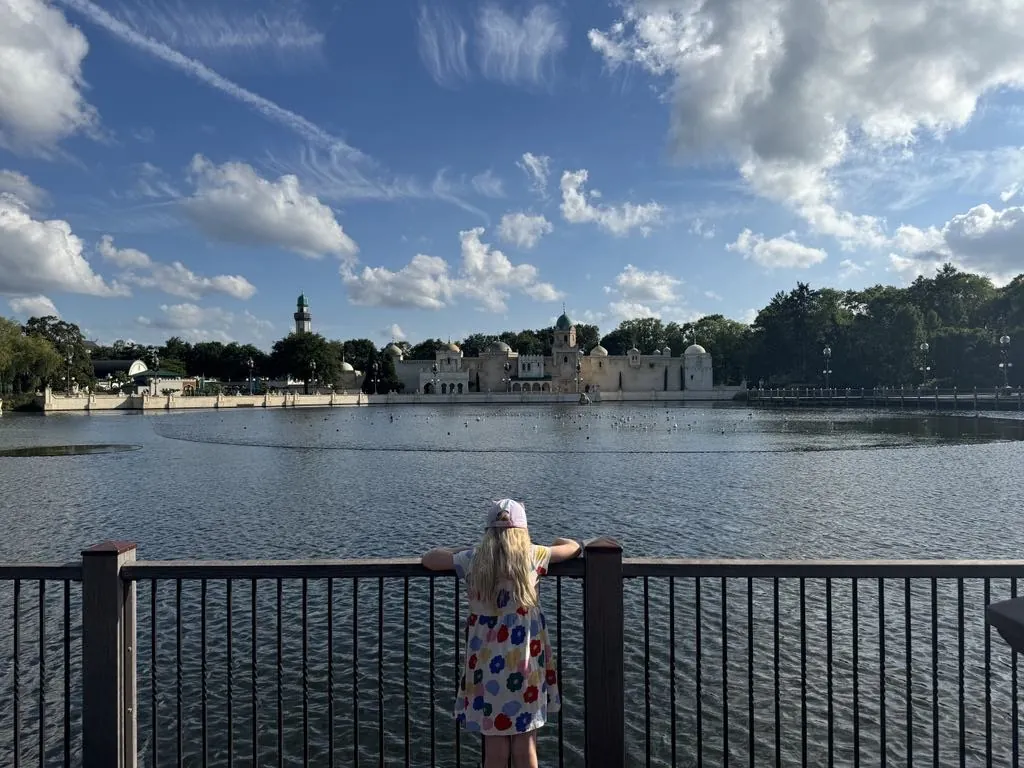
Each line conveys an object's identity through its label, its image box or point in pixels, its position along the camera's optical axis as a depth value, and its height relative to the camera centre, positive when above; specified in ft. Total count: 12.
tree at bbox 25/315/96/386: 299.79 +18.85
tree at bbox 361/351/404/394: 423.23 +4.72
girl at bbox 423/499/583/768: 12.60 -4.27
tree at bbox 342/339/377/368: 458.01 +22.57
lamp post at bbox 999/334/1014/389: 227.81 +8.06
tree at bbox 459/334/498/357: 507.46 +30.19
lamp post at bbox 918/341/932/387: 257.14 +6.78
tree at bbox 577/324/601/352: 493.36 +33.48
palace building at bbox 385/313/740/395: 404.16 +9.20
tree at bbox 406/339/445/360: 481.87 +23.79
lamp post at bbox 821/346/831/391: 286.36 +7.24
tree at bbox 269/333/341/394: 353.72 +14.14
